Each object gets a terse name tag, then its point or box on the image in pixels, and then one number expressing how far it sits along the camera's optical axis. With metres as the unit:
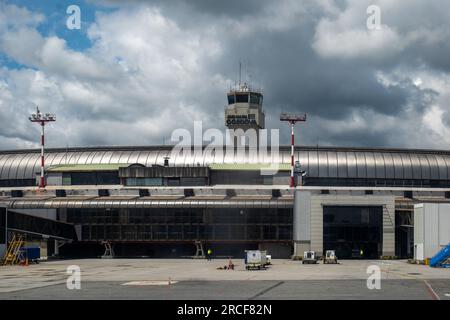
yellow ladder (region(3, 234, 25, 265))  102.06
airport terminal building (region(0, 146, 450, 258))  117.94
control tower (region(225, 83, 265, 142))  170.75
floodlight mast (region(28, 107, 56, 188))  137.12
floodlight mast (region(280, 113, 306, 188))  132.79
